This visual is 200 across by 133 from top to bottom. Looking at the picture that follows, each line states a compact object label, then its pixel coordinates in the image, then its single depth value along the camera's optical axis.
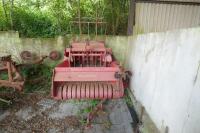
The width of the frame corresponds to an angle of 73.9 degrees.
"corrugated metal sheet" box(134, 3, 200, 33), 3.41
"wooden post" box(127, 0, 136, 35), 3.56
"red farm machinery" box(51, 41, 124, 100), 2.89
